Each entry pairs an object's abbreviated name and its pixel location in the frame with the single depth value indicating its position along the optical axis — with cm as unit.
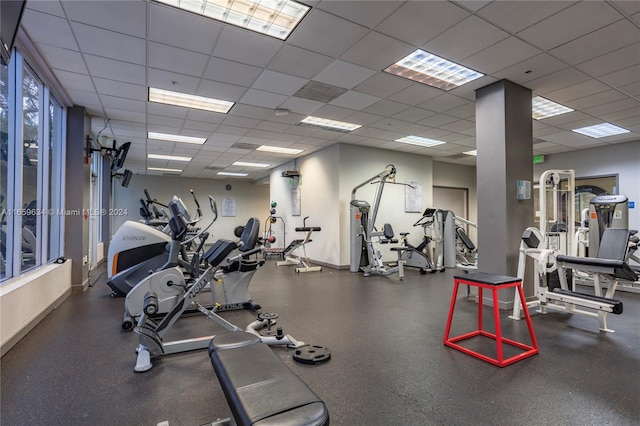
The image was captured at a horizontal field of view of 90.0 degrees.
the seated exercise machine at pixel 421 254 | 680
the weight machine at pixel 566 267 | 315
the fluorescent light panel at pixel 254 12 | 263
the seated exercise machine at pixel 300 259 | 690
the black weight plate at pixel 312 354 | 250
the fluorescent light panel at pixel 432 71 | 354
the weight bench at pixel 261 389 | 97
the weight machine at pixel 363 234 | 653
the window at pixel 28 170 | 298
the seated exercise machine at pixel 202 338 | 242
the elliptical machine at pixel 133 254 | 396
